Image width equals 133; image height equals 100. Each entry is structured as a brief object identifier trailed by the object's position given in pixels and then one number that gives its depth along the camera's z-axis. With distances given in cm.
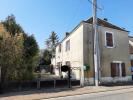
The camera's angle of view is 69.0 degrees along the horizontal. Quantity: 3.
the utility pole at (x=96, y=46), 879
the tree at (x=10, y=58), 722
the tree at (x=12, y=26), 940
